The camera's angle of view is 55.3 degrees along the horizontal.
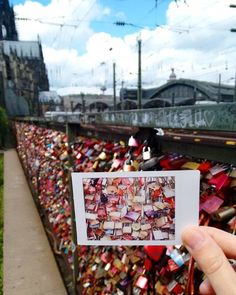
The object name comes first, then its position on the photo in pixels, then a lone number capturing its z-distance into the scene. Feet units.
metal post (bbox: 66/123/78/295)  7.61
